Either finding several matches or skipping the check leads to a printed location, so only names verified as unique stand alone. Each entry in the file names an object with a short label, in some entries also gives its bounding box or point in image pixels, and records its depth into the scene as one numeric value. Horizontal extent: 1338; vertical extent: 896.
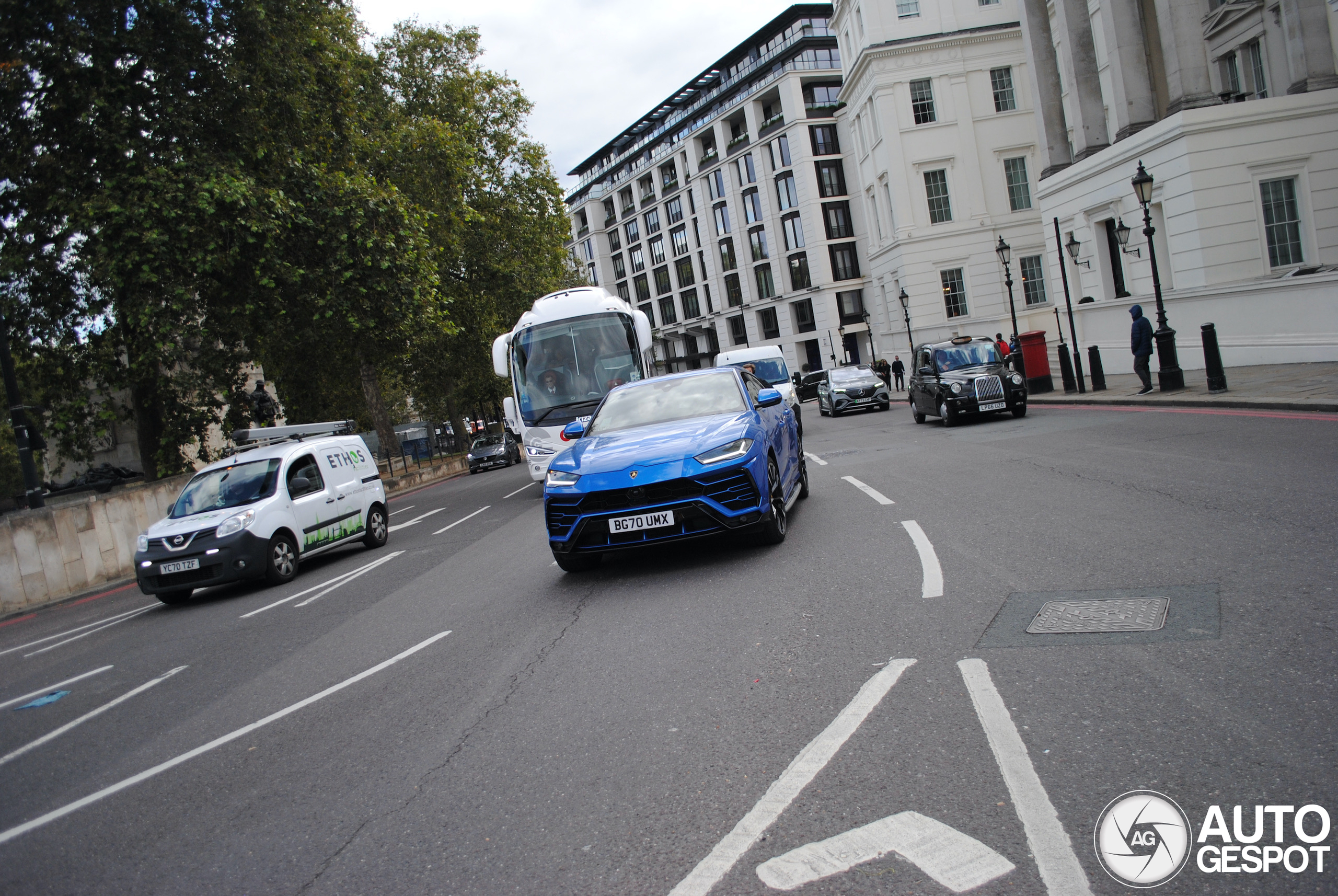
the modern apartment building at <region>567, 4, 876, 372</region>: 71.19
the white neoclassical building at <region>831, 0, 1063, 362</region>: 42.00
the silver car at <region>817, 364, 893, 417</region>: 30.59
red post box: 24.75
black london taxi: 18.73
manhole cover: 4.59
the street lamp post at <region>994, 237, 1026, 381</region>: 28.77
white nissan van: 11.04
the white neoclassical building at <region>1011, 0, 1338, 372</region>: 20.58
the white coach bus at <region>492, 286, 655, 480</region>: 16.50
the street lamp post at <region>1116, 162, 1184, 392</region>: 17.20
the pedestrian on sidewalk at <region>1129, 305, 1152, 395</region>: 18.08
